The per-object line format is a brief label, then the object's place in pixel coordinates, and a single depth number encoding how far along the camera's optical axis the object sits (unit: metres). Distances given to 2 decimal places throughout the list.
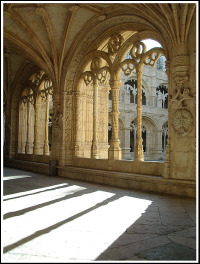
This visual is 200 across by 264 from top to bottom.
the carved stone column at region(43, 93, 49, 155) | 10.98
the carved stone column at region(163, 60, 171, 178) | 5.86
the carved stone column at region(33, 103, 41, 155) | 11.77
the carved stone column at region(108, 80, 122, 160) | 7.67
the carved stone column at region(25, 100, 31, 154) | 12.73
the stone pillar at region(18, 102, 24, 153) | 13.31
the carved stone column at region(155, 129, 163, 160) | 20.04
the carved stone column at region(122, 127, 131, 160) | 18.16
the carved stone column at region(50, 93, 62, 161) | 9.29
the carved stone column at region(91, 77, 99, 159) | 8.48
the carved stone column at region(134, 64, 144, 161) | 7.02
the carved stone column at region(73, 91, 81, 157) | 9.15
